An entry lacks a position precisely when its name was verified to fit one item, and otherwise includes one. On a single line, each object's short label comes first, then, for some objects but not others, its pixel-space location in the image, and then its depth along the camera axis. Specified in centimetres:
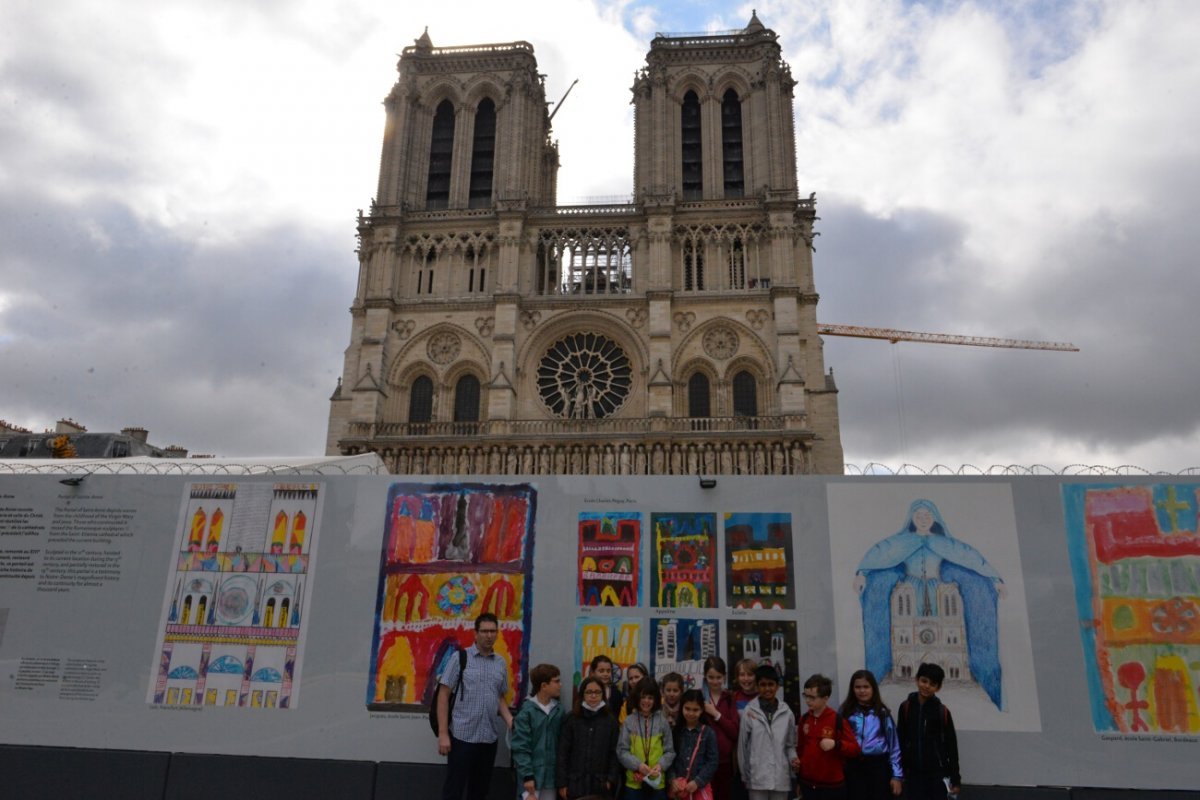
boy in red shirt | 654
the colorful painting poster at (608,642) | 799
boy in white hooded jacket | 656
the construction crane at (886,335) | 8369
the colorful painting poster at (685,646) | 799
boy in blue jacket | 669
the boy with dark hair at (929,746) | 675
